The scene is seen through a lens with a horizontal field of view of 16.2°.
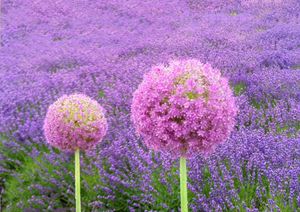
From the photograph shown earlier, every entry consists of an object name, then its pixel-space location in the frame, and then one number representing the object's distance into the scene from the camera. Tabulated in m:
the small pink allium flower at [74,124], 1.41
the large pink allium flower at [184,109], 1.25
